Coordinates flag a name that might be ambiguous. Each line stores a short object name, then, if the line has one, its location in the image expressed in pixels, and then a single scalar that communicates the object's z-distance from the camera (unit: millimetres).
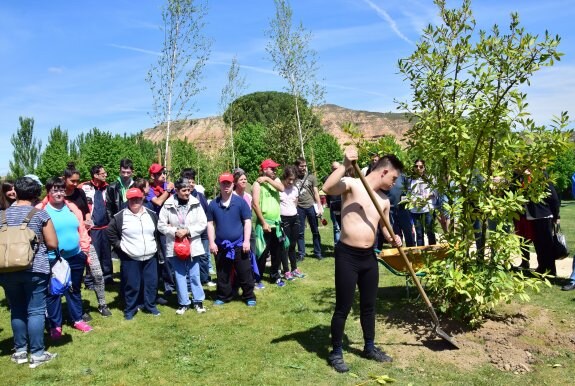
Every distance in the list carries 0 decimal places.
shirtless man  4410
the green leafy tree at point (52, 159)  36156
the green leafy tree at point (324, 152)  37788
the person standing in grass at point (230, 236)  6648
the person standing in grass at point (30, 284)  4574
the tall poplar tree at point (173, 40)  14234
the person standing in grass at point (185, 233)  6320
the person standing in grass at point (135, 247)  6090
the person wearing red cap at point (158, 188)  7512
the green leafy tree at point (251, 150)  38822
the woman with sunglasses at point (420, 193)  5535
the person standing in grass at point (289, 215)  8156
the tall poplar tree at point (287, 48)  20094
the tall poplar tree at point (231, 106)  23359
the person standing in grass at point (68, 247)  5438
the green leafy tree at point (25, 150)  38559
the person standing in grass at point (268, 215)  7492
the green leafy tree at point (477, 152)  4793
